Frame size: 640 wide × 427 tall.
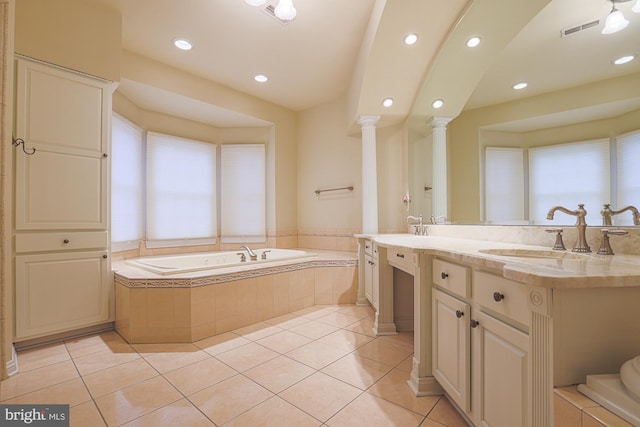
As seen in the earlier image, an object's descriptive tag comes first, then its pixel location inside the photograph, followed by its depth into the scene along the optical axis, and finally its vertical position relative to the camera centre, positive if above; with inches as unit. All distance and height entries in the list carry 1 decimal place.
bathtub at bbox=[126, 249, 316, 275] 95.1 -17.5
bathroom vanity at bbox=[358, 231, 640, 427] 30.3 -14.3
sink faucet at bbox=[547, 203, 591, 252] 47.0 -2.4
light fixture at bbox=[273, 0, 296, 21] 73.5 +53.7
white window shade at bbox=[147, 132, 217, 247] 137.2 +13.3
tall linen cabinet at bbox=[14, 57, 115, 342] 78.4 +5.3
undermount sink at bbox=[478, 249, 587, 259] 47.4 -6.9
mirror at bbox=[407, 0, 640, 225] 46.7 +24.4
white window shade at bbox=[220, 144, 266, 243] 159.6 +16.2
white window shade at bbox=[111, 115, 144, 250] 118.0 +14.2
